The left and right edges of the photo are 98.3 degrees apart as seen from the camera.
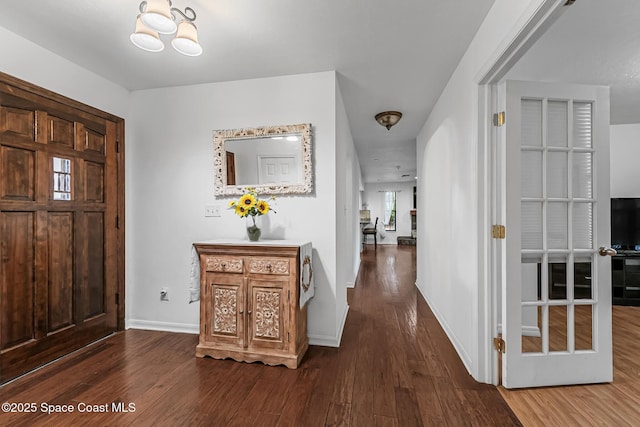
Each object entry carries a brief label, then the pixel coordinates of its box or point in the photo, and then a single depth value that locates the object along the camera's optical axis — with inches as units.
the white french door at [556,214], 70.2
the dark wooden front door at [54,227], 76.4
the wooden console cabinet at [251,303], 81.7
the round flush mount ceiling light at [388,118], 133.4
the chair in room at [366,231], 353.4
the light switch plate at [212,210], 103.6
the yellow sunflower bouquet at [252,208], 89.6
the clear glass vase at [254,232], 92.1
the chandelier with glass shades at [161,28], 56.0
